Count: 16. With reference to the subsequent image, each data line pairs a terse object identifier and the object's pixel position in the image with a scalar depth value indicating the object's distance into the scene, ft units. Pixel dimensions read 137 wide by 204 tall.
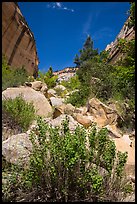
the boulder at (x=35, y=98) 13.44
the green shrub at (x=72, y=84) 29.15
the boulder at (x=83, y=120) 10.21
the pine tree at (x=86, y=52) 65.90
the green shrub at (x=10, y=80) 18.83
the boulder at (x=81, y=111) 12.33
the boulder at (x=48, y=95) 20.63
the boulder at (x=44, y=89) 20.94
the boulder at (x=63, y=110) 12.01
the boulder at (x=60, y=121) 8.56
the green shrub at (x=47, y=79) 31.82
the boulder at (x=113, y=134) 9.39
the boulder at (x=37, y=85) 20.40
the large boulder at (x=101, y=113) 11.76
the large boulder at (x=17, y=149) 5.73
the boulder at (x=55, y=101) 16.51
